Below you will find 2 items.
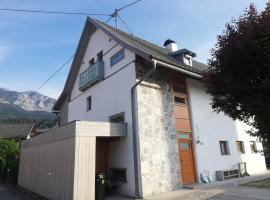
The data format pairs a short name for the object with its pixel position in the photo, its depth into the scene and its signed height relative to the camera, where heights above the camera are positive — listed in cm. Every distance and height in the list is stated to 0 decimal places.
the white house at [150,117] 1092 +226
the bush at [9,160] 1850 +60
